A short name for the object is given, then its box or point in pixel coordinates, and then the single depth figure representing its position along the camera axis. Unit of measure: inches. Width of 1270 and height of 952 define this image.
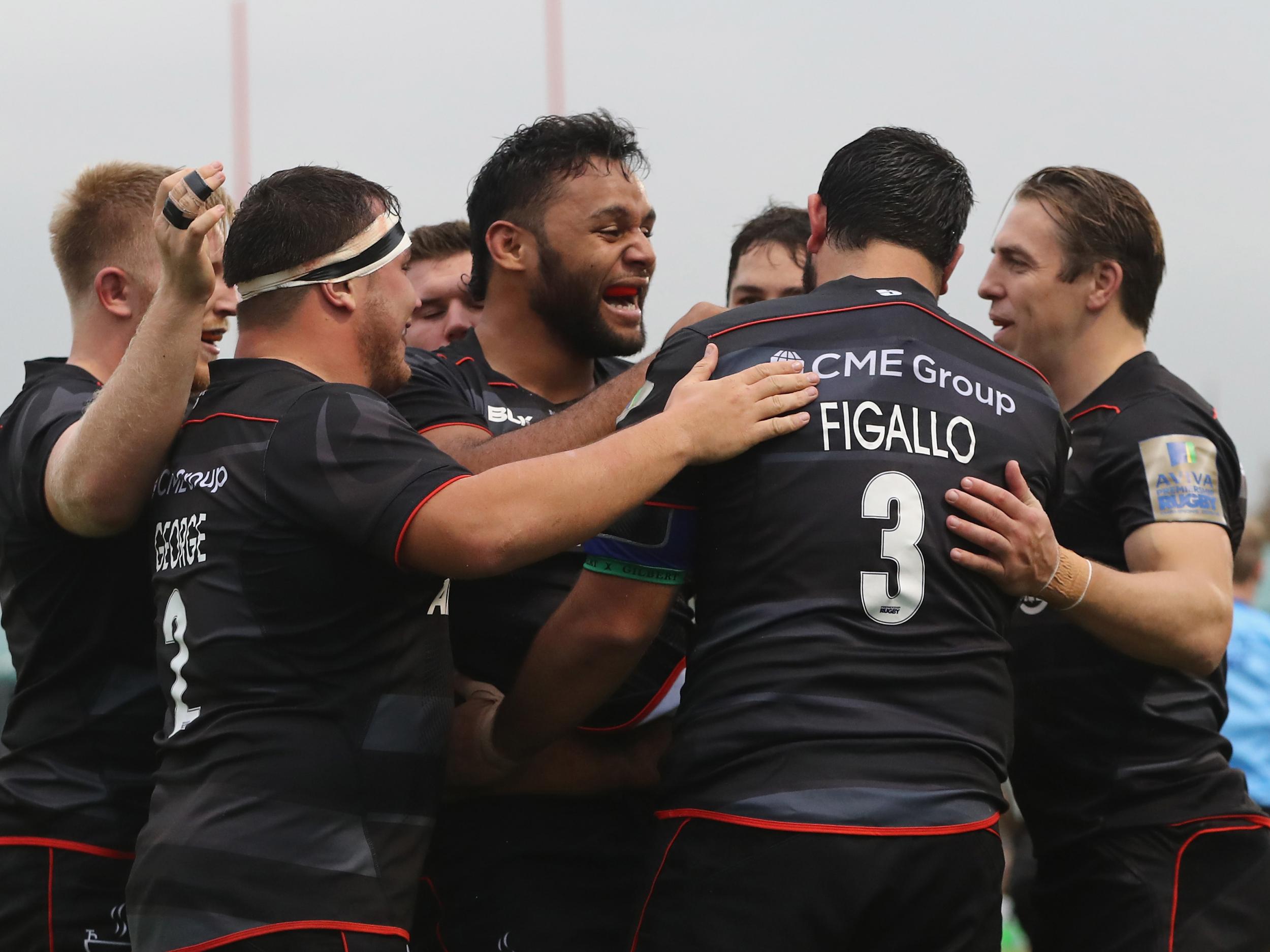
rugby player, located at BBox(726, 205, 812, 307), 461.7
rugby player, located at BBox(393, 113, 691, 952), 309.3
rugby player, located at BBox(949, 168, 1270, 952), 306.5
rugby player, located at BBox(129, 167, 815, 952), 238.5
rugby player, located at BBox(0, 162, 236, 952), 295.4
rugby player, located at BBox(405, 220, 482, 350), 501.0
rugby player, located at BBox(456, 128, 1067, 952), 235.1
